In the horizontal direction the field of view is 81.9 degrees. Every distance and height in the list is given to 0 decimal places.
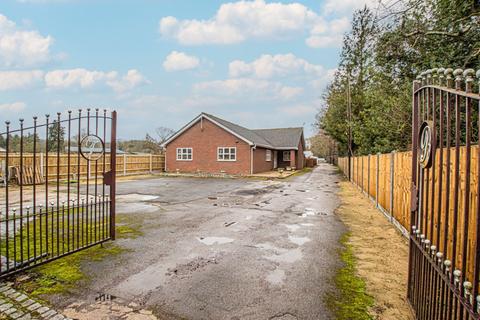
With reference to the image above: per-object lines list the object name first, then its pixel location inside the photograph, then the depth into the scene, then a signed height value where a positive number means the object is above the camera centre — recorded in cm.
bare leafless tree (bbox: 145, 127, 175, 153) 4556 +284
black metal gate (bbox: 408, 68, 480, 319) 180 -67
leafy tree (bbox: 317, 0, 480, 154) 749 +349
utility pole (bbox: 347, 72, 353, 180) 2025 +329
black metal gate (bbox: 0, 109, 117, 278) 381 +9
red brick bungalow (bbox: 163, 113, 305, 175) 2445 +56
